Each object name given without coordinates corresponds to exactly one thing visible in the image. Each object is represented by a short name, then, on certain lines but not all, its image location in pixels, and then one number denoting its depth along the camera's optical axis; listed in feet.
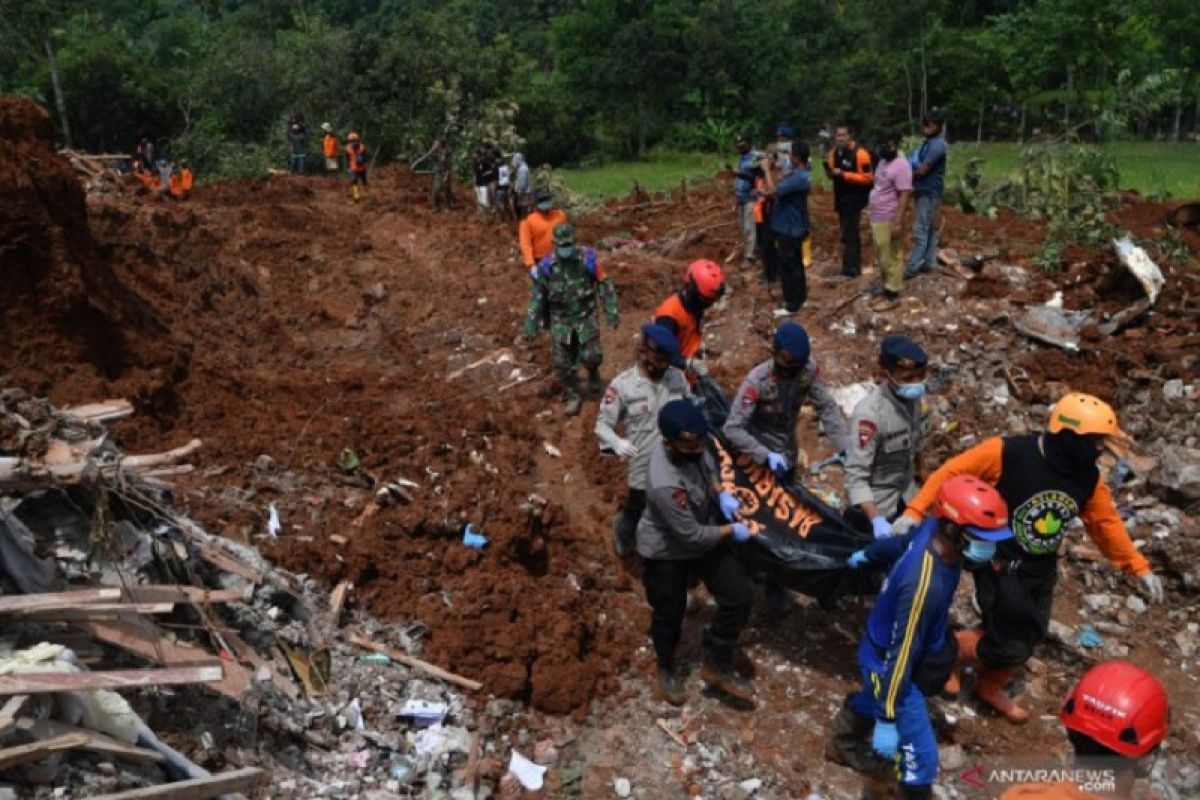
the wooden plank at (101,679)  12.50
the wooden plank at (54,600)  13.82
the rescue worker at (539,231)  33.86
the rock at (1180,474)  23.99
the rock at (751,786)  16.40
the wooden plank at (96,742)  12.40
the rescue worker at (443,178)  62.54
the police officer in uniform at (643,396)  19.69
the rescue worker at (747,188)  38.45
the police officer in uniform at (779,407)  18.52
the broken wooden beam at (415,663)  17.94
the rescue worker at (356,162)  67.26
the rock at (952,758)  16.93
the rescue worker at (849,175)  33.99
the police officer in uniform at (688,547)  16.14
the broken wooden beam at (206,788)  12.28
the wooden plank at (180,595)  15.87
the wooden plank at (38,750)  11.86
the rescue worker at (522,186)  53.88
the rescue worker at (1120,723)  8.57
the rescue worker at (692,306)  22.66
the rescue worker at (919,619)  12.97
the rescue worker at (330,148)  81.12
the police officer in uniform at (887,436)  17.19
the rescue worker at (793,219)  32.78
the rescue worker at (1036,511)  15.26
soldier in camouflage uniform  29.37
